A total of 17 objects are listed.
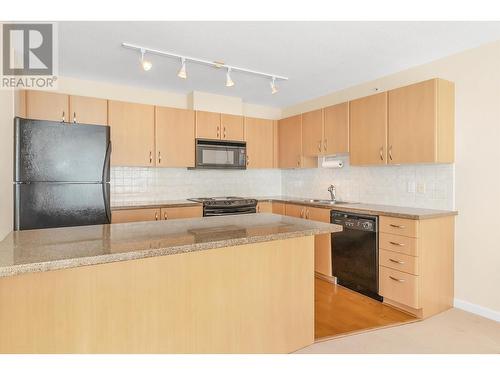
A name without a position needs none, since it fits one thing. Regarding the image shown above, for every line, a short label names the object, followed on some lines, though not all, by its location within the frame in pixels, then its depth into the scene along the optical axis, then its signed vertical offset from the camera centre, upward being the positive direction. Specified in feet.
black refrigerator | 8.18 +0.32
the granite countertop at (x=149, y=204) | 11.30 -0.72
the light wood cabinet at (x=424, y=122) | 9.06 +1.98
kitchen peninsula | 4.29 -1.72
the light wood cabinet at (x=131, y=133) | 11.88 +2.11
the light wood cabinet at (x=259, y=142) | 15.14 +2.22
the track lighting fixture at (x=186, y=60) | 8.65 +4.07
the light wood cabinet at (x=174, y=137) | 12.81 +2.10
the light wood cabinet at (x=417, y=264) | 8.73 -2.34
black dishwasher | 9.95 -2.33
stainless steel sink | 12.99 -0.69
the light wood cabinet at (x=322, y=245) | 11.63 -2.30
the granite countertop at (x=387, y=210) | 8.83 -0.79
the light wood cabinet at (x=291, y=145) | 14.55 +2.03
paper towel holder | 13.09 +1.03
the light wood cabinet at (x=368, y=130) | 10.48 +2.03
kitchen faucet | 13.46 -0.28
